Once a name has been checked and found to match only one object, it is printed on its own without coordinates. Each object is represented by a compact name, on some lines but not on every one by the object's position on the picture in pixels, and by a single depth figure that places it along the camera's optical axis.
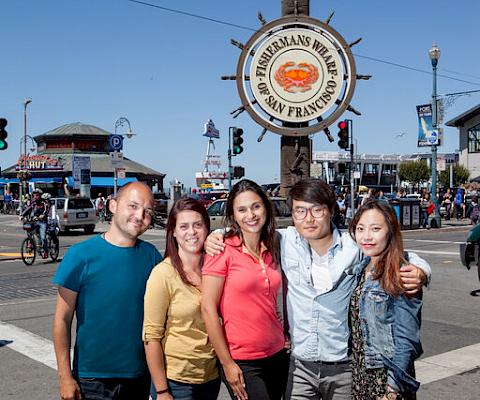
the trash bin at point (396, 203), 24.47
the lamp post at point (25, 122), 44.98
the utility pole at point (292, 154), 20.05
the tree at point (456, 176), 60.97
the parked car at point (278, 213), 16.98
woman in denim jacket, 2.73
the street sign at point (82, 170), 33.47
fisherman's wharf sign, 19.47
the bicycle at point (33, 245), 14.55
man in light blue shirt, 2.98
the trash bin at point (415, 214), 25.08
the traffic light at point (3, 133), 17.78
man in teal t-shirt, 2.88
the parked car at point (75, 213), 24.73
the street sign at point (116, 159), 26.34
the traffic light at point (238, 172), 26.89
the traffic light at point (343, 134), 22.72
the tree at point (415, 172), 77.56
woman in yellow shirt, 2.90
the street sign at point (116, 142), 27.10
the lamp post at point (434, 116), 25.16
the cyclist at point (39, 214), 14.94
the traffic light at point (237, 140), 23.81
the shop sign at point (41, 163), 51.22
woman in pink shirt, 2.90
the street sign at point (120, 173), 26.00
